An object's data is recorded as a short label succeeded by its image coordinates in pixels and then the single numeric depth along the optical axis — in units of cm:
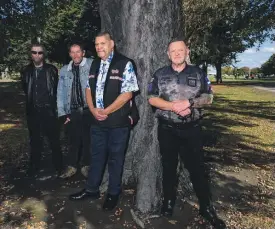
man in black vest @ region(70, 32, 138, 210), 474
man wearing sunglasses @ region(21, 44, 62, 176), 604
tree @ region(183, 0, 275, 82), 1606
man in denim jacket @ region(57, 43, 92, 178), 577
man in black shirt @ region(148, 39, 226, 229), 436
